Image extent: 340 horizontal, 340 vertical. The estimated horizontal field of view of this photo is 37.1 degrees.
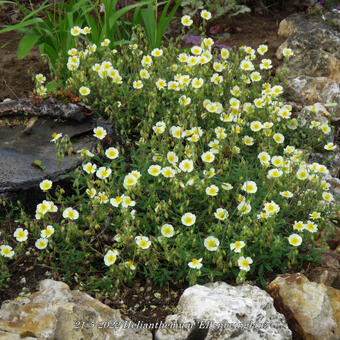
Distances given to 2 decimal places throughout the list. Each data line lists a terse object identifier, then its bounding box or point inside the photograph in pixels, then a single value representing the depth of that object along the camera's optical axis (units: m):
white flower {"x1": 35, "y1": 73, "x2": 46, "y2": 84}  4.84
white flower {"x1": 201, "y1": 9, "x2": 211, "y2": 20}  5.05
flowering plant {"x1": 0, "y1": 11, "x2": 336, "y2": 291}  3.26
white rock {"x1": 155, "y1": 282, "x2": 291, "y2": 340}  2.69
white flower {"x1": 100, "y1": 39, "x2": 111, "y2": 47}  4.83
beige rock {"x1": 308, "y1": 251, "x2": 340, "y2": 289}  3.32
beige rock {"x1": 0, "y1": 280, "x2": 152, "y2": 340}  2.54
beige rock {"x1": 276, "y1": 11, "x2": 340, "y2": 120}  5.48
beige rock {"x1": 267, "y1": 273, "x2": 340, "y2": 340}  2.96
